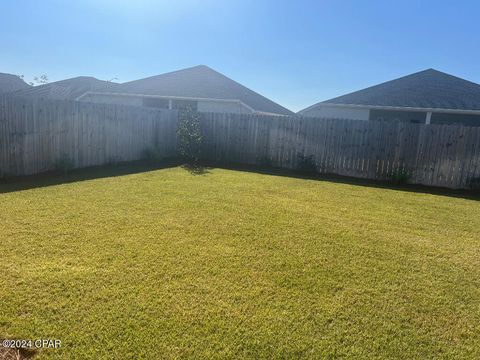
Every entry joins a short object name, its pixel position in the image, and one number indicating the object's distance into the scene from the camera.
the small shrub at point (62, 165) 8.10
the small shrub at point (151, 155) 11.23
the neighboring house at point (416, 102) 17.50
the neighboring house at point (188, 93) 18.44
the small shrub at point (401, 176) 9.30
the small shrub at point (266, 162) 11.55
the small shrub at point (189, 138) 11.75
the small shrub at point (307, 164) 10.72
